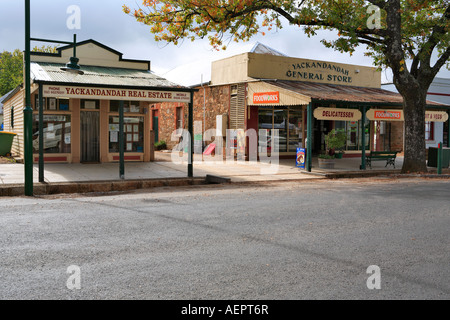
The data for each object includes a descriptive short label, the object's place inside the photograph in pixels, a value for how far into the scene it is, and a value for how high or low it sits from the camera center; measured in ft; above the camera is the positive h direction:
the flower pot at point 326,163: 58.54 -2.69
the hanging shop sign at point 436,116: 68.80 +4.41
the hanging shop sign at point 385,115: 62.59 +4.15
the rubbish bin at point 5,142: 65.26 -0.25
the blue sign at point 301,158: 57.82 -2.04
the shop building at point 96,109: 50.03 +4.33
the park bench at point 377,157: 60.85 -1.91
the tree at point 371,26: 49.32 +13.65
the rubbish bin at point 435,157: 60.94 -1.85
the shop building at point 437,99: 100.27 +10.33
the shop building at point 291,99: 62.08 +6.51
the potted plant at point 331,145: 57.16 -0.28
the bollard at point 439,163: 56.03 -2.45
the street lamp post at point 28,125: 36.63 +1.31
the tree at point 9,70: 198.07 +31.77
